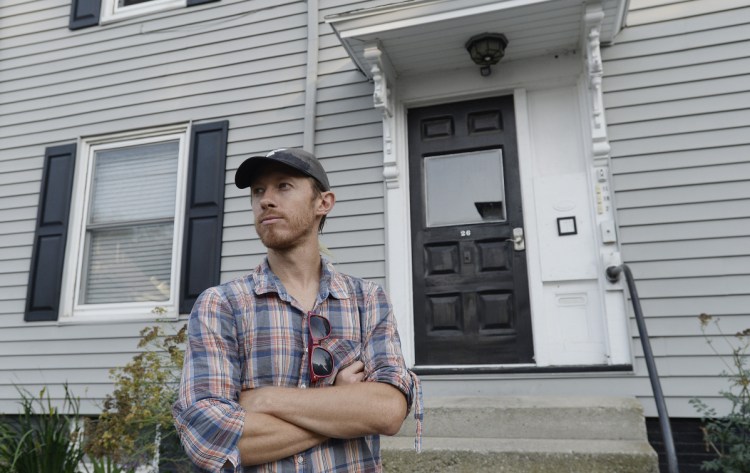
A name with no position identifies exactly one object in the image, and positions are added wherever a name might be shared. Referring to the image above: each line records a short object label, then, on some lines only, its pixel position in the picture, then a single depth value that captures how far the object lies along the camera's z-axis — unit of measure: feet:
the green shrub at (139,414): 10.13
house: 10.71
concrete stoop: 7.76
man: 3.73
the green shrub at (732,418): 8.75
